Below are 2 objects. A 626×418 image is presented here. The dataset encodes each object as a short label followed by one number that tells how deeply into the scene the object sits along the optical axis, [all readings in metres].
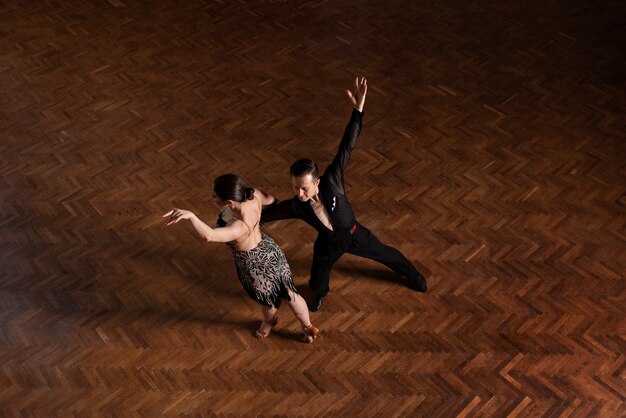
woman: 3.72
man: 3.90
